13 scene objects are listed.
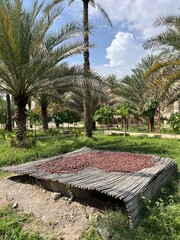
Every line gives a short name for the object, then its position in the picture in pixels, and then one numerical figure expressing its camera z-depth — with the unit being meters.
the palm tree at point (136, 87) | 13.19
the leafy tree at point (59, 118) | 12.85
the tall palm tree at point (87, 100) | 9.35
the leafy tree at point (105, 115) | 12.14
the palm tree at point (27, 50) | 6.26
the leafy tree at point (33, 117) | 9.99
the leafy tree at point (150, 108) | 11.05
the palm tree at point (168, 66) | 6.44
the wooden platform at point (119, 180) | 2.82
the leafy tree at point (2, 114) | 16.34
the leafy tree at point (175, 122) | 8.82
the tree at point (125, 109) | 11.14
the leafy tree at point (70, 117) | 12.85
